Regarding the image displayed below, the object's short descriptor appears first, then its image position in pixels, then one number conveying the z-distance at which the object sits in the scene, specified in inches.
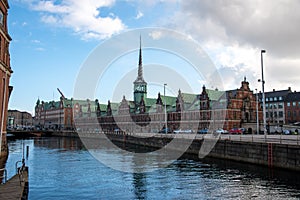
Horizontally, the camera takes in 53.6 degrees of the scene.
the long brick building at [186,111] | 3846.0
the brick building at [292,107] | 5054.1
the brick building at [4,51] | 1654.8
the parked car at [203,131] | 3616.1
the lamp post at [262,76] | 1962.8
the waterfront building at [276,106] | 5383.9
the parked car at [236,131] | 3222.4
